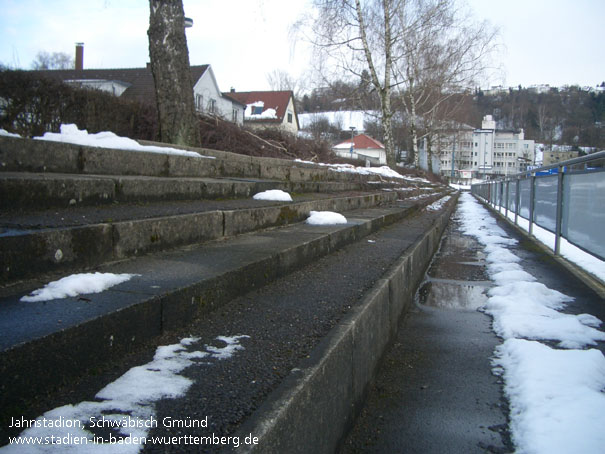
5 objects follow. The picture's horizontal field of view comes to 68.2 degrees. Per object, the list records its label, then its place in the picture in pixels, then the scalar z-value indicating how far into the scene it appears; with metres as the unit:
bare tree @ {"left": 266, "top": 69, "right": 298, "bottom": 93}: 63.59
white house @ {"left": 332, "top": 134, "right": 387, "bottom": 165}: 72.19
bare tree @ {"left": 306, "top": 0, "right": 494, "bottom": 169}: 17.11
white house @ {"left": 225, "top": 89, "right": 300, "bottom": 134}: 47.71
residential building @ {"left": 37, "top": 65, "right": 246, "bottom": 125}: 27.56
